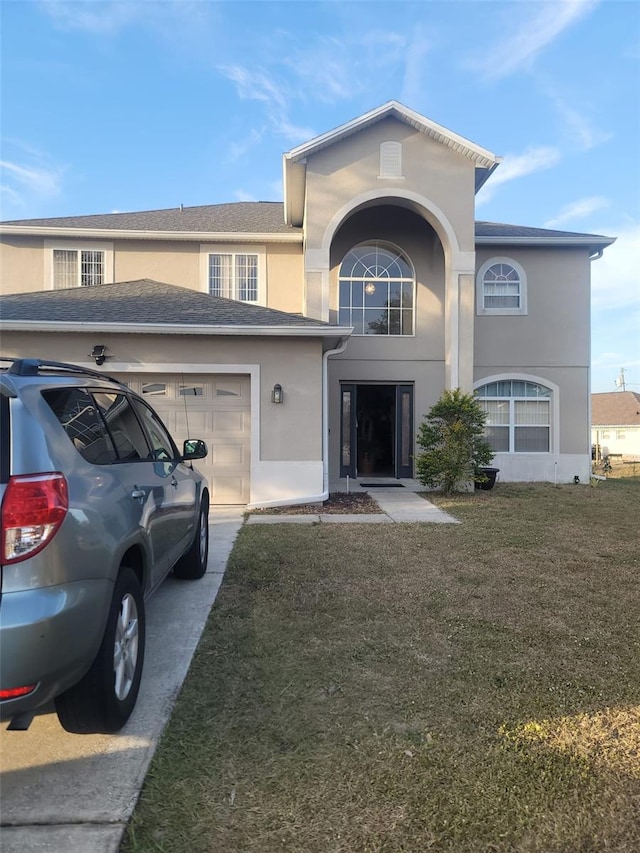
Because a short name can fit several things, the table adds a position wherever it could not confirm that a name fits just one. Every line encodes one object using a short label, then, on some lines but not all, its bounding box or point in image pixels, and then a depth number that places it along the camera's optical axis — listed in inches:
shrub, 421.7
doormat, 470.9
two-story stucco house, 444.8
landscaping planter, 458.9
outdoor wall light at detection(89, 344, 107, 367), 349.4
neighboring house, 1644.9
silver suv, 80.1
